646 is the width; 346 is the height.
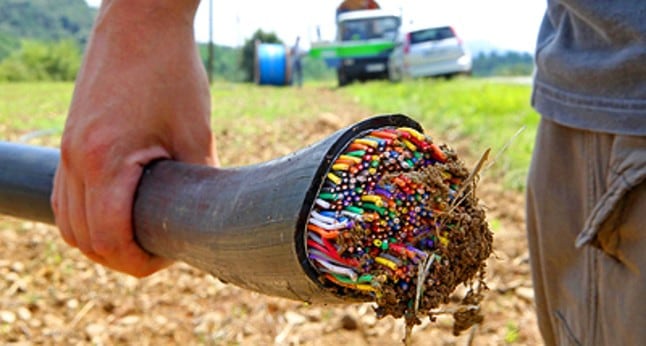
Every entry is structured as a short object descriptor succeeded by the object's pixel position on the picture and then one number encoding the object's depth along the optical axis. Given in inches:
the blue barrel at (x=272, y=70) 1106.7
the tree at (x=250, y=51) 1458.3
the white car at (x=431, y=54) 880.3
